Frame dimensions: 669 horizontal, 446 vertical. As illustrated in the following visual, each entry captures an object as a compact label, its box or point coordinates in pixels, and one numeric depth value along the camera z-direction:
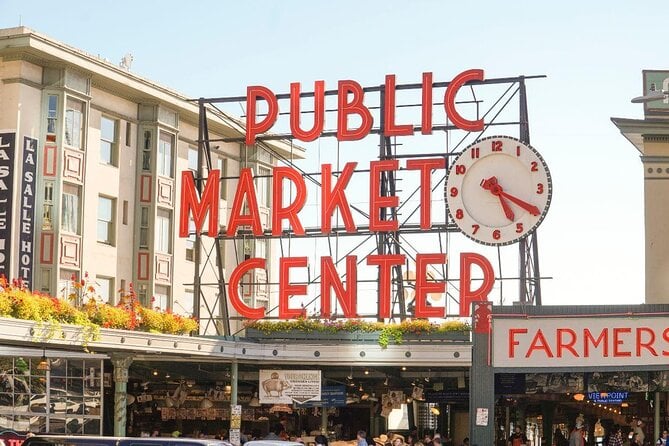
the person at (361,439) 39.12
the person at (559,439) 50.28
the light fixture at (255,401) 46.63
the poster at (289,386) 42.28
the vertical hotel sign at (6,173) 44.00
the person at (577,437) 44.56
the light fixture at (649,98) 38.38
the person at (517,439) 45.09
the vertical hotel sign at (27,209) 45.81
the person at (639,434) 44.54
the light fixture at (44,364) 35.66
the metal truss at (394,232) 46.72
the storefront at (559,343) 36.91
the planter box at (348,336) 41.16
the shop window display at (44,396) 42.06
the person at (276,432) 44.00
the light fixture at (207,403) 47.44
